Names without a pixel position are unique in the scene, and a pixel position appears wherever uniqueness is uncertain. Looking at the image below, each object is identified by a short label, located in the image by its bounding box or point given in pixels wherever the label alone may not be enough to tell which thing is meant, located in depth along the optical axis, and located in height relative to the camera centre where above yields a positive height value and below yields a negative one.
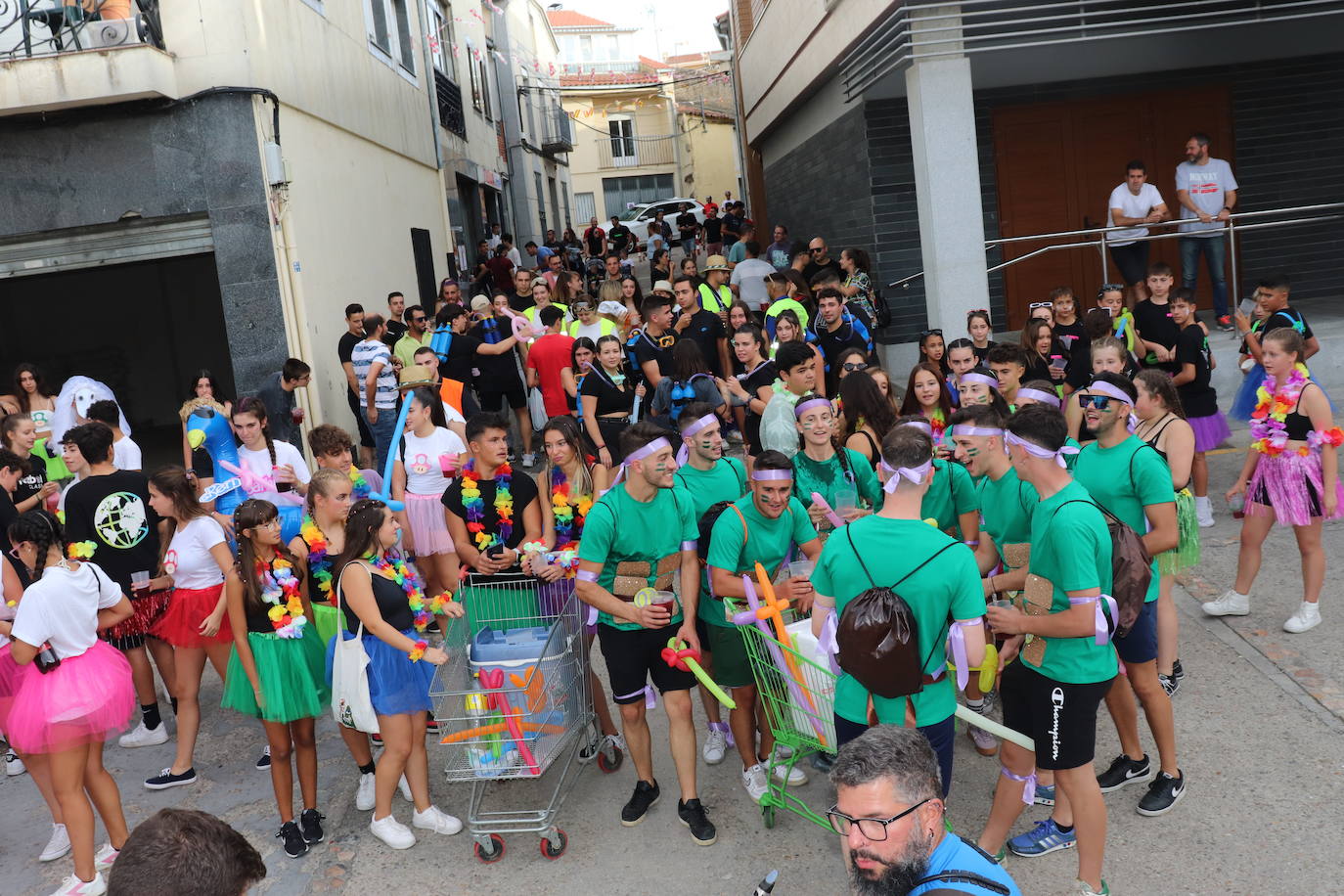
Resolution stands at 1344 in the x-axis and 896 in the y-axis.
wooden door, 15.26 +1.57
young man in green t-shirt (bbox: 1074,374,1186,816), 4.85 -1.11
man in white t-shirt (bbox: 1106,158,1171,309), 12.15 +0.59
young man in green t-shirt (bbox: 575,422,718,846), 5.13 -1.21
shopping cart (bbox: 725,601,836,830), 4.62 -1.67
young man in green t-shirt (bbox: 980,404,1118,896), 4.07 -1.27
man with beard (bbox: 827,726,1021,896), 2.64 -1.28
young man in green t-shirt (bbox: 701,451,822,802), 5.00 -1.13
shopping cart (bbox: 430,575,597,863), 5.01 -1.67
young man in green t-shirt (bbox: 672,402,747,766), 5.66 -0.78
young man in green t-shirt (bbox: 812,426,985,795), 4.01 -1.02
